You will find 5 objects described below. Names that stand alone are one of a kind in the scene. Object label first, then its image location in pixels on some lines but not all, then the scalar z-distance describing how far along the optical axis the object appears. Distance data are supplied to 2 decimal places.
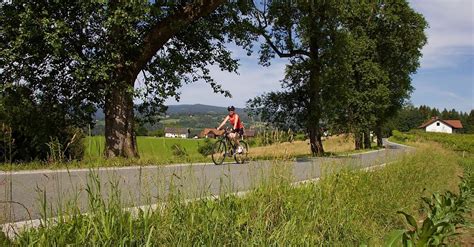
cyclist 15.16
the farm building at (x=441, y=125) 156.62
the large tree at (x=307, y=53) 26.12
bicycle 15.04
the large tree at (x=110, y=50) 12.91
